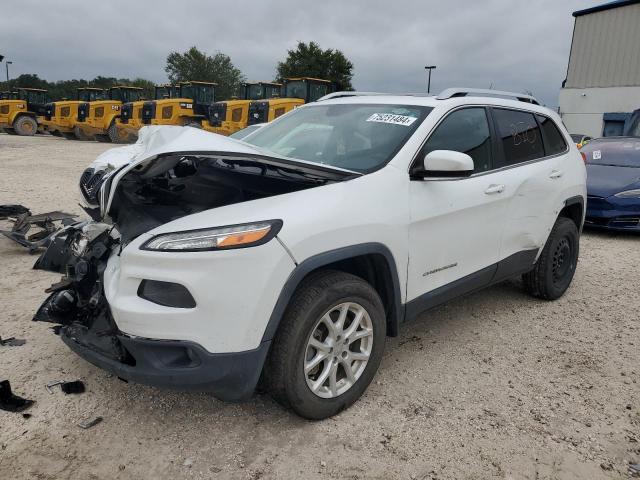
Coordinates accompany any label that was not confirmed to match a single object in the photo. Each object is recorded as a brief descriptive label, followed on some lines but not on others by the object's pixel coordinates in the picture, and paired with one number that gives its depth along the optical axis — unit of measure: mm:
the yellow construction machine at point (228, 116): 19797
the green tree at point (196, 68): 70625
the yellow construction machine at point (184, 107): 20688
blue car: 7223
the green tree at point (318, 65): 60812
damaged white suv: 2250
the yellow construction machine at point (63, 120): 24484
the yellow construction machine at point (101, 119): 23238
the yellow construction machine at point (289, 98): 18781
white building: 27188
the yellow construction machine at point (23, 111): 25562
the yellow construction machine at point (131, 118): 21625
